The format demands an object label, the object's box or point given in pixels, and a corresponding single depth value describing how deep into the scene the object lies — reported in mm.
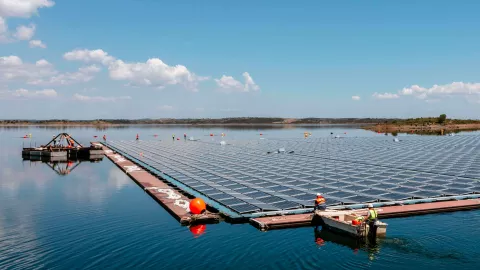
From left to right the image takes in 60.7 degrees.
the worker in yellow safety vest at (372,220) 33156
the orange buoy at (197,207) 39469
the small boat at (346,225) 33344
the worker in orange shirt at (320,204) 37844
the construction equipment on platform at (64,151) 106738
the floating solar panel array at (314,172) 48438
